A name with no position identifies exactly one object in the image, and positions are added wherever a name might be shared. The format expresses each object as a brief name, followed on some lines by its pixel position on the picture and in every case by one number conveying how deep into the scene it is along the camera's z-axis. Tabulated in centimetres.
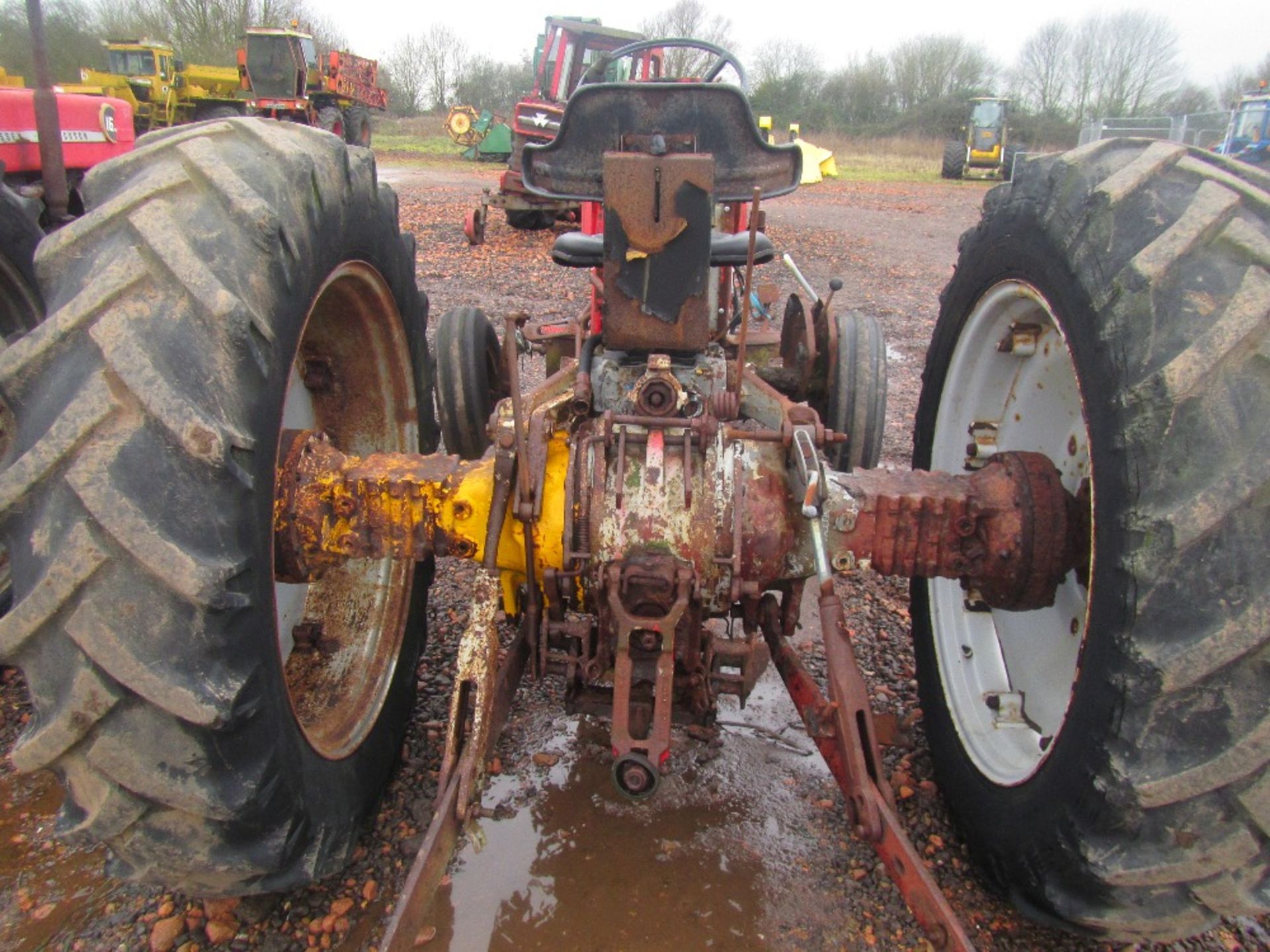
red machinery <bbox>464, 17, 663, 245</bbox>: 1229
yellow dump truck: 2116
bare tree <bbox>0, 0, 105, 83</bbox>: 2614
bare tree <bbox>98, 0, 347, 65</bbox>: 3372
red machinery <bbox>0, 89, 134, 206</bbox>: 463
